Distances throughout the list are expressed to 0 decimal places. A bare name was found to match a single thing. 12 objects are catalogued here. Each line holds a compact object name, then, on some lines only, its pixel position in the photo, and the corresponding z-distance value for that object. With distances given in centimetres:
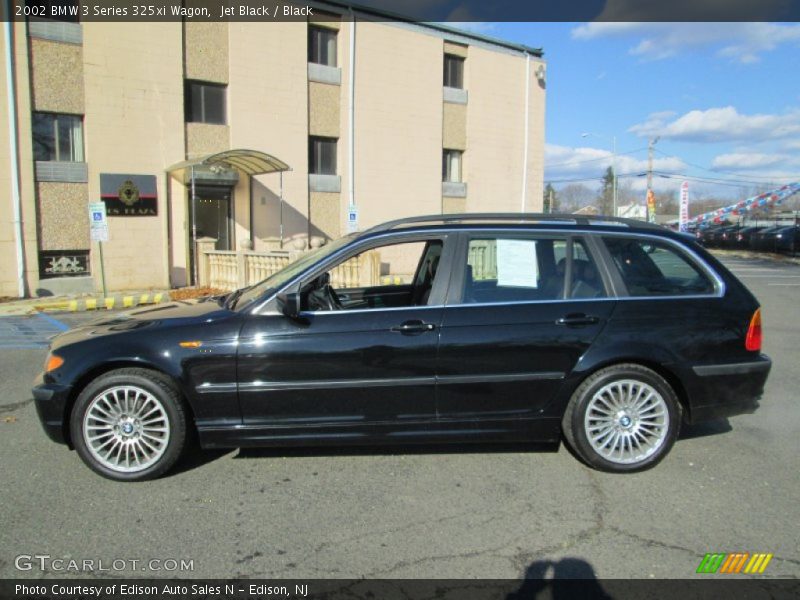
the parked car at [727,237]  4066
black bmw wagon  390
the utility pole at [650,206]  4434
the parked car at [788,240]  3266
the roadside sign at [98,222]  1274
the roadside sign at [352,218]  1753
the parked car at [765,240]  3516
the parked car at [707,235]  4350
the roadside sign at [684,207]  4159
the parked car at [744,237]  3838
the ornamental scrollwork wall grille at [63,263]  1462
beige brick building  1426
